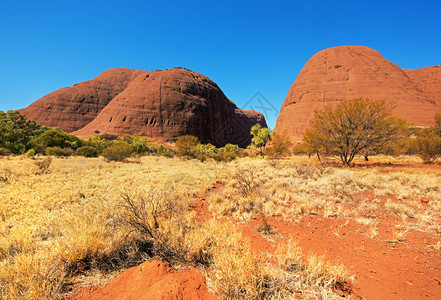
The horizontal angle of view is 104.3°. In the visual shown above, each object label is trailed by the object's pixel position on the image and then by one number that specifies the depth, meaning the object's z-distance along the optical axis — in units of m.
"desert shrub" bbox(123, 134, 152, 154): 36.08
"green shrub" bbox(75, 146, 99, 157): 22.73
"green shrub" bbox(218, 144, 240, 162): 25.21
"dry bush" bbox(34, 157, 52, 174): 9.81
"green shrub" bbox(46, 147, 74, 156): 20.76
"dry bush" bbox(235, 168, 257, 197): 6.40
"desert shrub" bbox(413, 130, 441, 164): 14.13
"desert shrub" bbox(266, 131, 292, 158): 27.83
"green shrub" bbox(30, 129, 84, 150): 23.31
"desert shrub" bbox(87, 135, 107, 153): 28.96
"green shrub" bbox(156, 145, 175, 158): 30.68
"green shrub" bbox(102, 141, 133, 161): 19.58
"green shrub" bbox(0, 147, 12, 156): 18.29
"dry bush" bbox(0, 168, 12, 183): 7.56
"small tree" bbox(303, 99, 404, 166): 12.42
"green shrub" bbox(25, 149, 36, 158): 17.61
